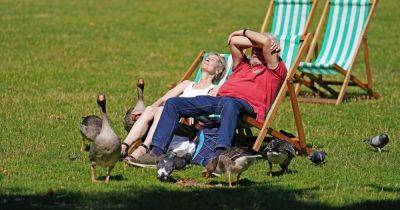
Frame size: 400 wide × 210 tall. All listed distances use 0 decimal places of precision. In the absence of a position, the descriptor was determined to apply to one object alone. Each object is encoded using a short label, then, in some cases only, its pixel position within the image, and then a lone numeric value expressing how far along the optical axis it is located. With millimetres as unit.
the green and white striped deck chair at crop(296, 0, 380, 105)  25312
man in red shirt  16391
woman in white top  17125
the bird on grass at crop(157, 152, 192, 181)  14992
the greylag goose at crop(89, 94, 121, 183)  14320
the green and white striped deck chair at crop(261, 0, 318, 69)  26781
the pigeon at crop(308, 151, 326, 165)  16406
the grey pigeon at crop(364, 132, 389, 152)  17750
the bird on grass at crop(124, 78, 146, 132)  17844
